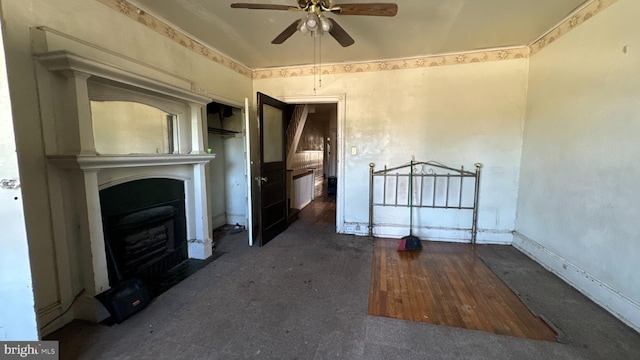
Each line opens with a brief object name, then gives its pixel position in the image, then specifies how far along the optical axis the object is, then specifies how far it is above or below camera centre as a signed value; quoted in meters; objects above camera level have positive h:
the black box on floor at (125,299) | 1.80 -1.07
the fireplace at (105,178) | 1.69 -0.20
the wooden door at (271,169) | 3.21 -0.21
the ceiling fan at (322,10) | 1.70 +0.99
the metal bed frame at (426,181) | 3.34 -0.39
